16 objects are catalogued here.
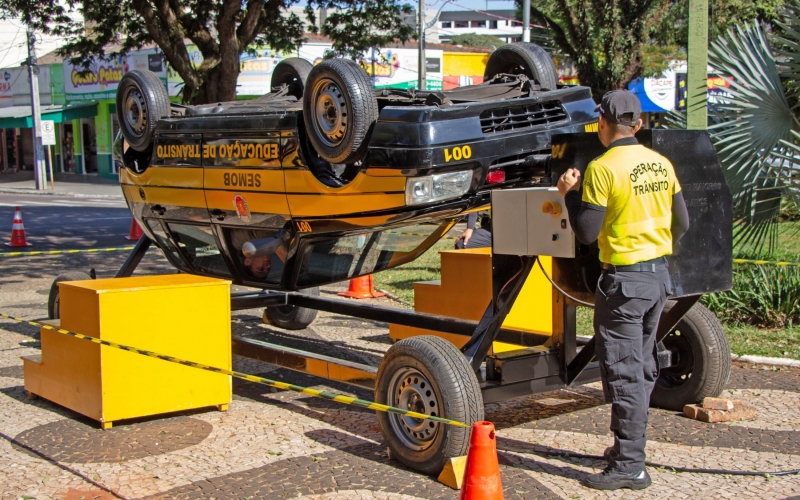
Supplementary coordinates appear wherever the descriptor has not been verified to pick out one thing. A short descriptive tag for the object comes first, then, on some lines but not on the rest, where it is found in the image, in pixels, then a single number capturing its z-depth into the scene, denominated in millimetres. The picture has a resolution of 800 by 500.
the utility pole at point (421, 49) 29686
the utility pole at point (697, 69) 7047
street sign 34312
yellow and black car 5652
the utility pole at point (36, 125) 33375
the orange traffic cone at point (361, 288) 11188
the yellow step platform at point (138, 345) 5984
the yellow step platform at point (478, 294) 7664
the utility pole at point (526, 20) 22312
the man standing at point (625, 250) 4605
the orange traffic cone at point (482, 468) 4047
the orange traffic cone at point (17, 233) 17047
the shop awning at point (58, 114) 41409
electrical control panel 4996
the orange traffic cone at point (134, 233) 17922
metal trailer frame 5355
